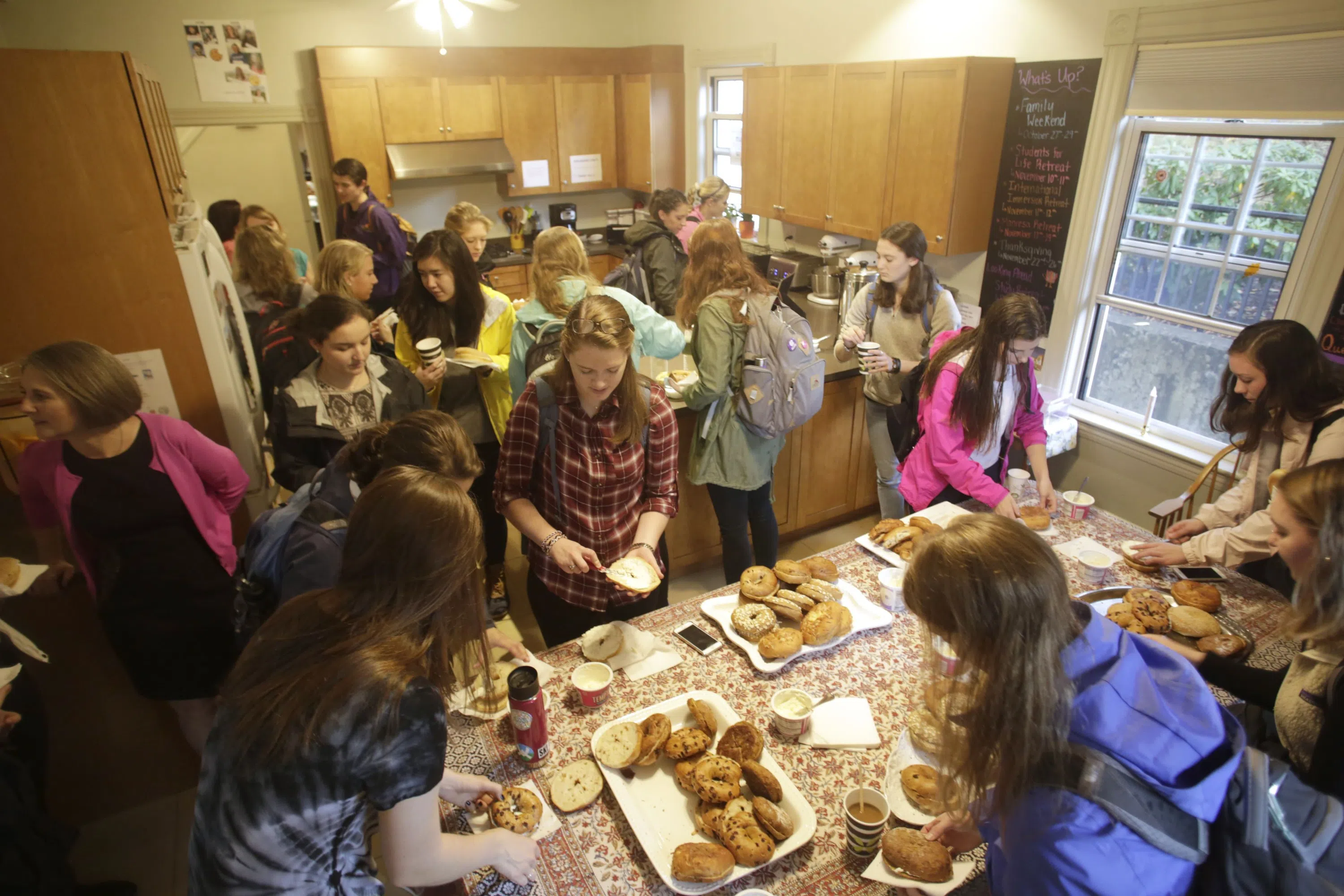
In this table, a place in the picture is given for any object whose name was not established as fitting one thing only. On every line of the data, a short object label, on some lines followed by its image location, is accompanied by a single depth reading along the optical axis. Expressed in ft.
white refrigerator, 7.29
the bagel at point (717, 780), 4.51
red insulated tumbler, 4.68
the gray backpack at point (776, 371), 8.40
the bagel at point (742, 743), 4.83
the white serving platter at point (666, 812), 4.25
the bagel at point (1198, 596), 6.13
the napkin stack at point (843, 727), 5.00
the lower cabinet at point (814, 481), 11.28
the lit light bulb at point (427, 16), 17.10
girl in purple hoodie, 3.30
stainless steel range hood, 18.28
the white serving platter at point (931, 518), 6.95
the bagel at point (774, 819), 4.29
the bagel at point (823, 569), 6.64
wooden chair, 7.50
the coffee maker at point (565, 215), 21.20
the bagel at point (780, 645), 5.66
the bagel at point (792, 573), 6.49
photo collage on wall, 16.40
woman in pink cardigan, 5.81
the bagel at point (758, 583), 6.36
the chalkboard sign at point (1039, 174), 10.78
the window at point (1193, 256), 9.35
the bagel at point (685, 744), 4.84
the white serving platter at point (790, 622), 5.76
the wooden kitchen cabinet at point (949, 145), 11.23
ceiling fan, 12.84
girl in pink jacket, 7.55
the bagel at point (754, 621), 5.92
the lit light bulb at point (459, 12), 13.26
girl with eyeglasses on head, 6.20
